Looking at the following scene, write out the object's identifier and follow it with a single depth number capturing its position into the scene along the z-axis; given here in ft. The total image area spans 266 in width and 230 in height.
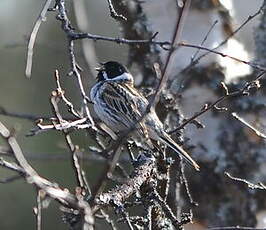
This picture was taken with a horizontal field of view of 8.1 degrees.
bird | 36.04
